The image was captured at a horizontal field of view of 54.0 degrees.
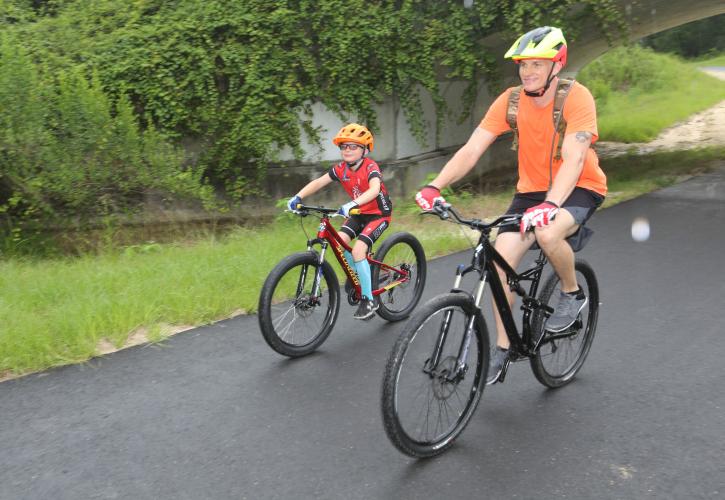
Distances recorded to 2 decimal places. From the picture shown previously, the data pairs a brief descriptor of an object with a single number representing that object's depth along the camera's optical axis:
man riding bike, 3.81
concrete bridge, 12.43
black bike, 3.43
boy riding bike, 5.54
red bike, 5.05
